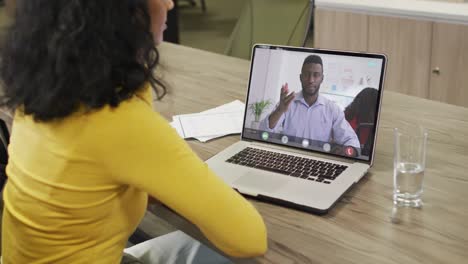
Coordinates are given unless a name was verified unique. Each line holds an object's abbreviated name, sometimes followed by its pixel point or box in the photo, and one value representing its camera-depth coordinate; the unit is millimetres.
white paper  1533
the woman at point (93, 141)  906
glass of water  1144
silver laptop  1225
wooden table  981
